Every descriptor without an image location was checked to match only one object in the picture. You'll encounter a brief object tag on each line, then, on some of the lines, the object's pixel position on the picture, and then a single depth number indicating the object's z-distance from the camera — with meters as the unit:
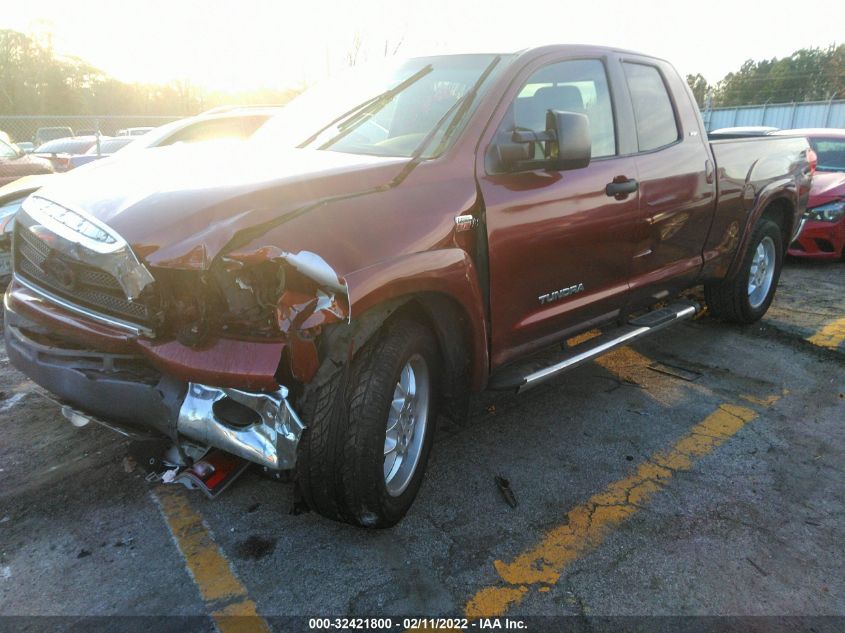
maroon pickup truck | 2.29
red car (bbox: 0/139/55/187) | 7.37
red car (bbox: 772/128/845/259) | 7.96
